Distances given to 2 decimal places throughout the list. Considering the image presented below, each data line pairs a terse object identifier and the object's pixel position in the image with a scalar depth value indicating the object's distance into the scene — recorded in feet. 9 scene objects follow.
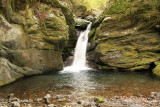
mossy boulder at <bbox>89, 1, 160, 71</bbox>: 38.75
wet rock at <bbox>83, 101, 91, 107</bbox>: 14.64
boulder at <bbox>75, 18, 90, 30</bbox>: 66.85
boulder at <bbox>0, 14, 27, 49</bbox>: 28.17
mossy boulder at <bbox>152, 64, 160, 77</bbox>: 30.34
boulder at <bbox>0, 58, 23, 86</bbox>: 24.35
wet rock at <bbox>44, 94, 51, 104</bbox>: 16.09
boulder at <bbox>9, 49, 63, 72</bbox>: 31.37
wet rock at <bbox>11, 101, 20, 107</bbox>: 14.32
